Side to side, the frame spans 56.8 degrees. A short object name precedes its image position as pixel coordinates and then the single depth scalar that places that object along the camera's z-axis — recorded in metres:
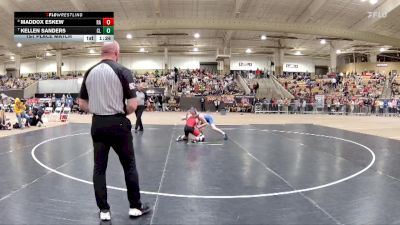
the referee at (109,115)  3.91
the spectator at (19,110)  15.05
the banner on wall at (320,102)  30.10
